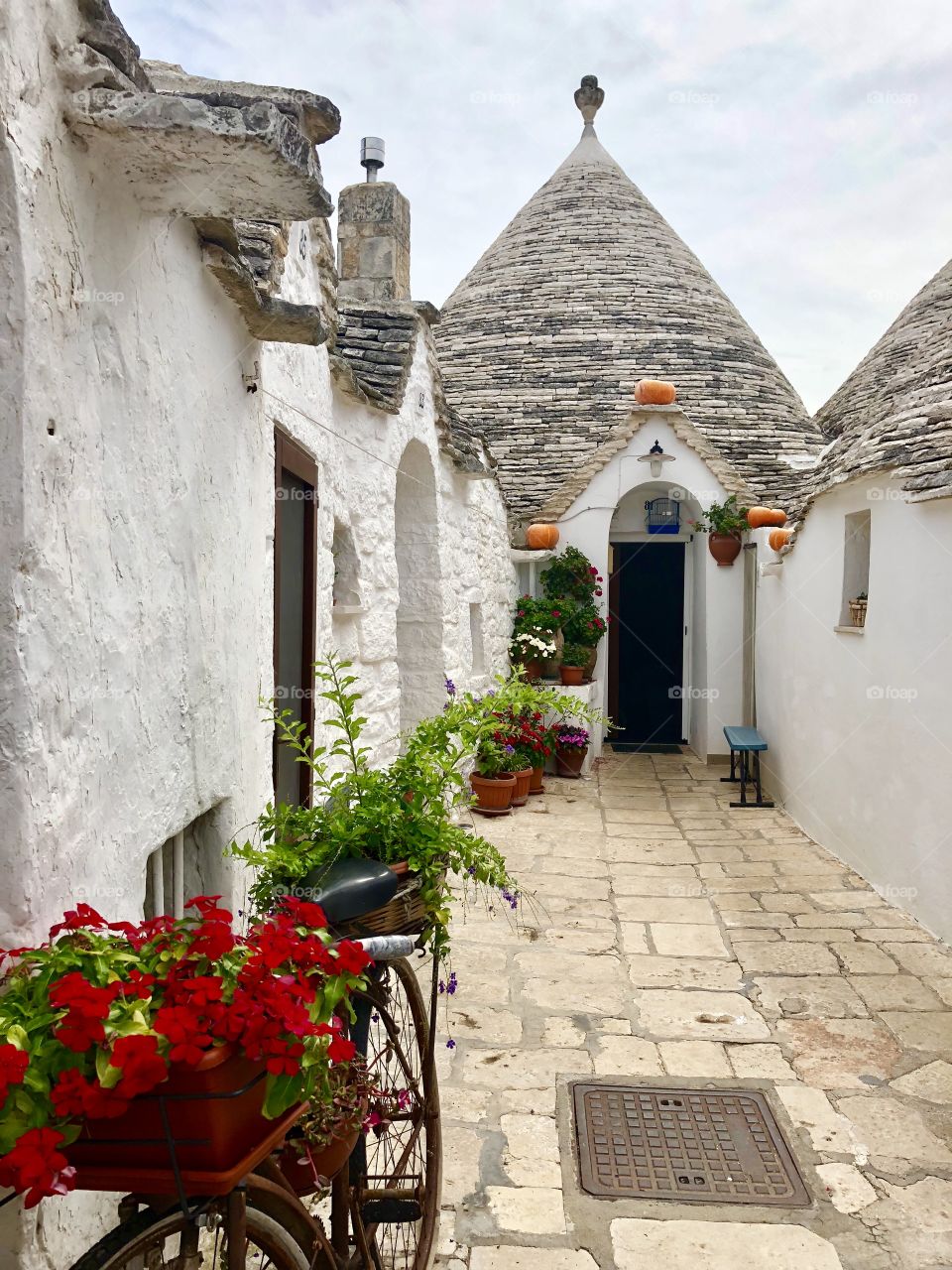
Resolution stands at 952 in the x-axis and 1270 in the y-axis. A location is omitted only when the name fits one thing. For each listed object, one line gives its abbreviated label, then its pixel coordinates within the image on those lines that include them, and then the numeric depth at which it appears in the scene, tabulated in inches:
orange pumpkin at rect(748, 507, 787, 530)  365.1
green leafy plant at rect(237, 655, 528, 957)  92.8
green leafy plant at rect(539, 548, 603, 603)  410.3
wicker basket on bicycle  87.7
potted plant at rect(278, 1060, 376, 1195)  70.6
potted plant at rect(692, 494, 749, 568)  408.5
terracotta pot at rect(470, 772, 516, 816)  308.2
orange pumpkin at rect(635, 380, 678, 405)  409.1
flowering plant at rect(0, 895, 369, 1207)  49.8
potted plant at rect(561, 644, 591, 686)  392.5
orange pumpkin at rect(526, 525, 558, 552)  406.3
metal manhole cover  117.3
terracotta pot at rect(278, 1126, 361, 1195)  71.3
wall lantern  415.4
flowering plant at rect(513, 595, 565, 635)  396.8
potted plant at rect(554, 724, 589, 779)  371.6
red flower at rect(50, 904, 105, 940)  60.9
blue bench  335.3
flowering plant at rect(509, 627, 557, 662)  389.1
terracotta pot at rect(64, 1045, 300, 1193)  52.7
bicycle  56.7
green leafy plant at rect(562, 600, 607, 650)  401.4
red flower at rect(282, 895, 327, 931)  66.9
